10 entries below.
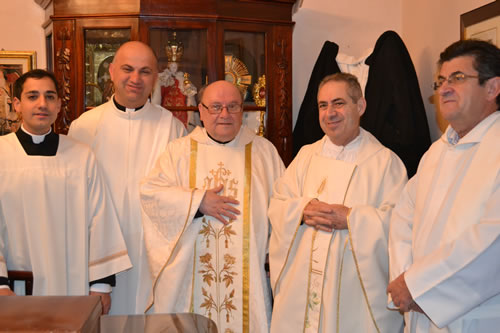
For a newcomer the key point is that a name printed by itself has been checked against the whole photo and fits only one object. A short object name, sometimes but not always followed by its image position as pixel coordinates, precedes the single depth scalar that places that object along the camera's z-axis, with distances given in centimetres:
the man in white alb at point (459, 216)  230
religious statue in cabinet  460
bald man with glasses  342
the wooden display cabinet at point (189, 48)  434
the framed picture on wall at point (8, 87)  494
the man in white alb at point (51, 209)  322
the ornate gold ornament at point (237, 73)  465
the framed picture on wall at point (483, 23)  350
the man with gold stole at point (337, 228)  301
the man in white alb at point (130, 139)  371
